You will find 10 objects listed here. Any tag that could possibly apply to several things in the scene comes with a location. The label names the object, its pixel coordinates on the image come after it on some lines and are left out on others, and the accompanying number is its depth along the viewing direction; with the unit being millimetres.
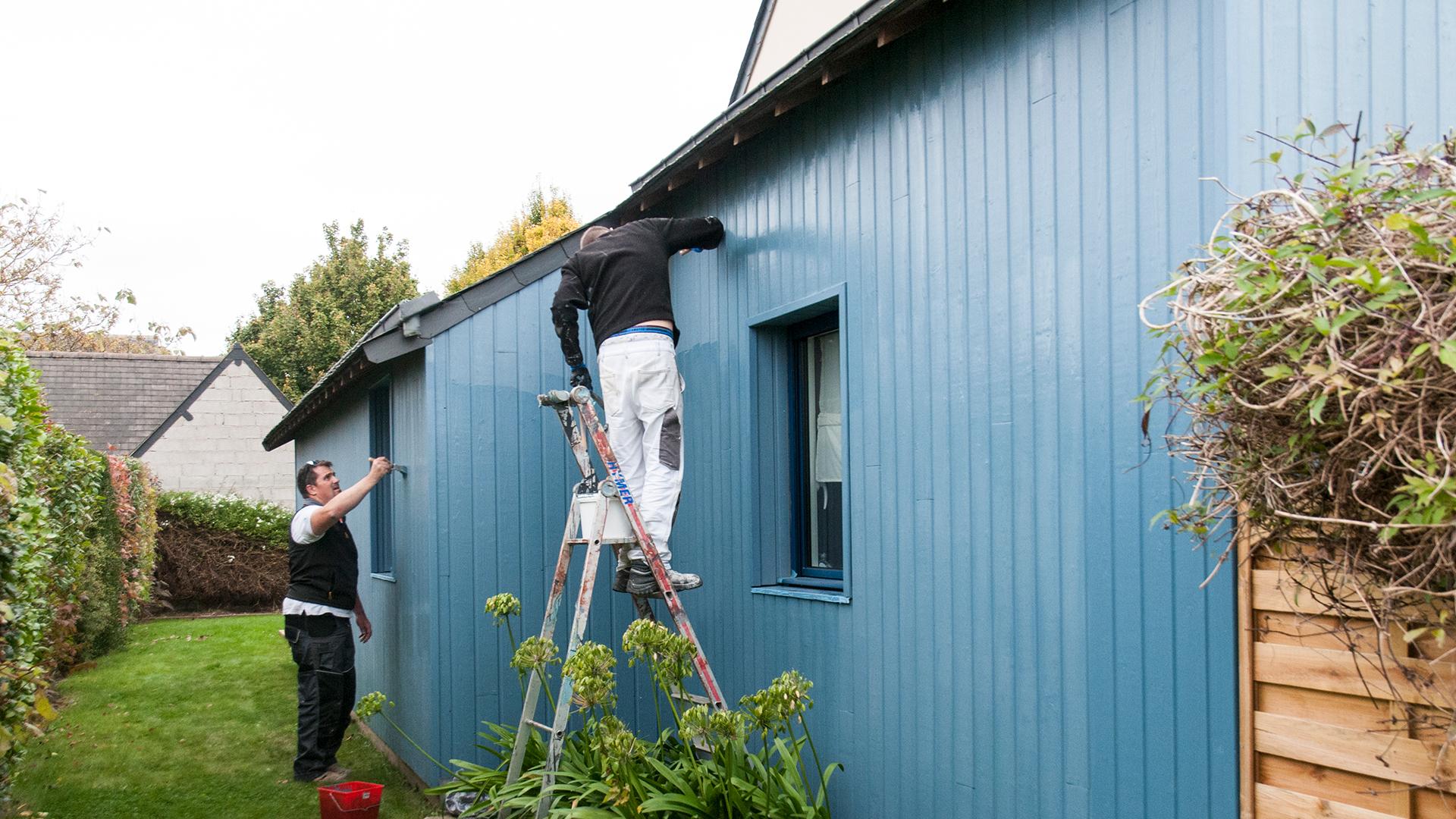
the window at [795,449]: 5152
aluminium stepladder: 4703
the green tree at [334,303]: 32375
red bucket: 5441
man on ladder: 5098
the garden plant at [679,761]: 3932
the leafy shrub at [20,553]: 4285
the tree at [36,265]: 23016
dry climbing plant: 1877
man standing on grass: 6898
